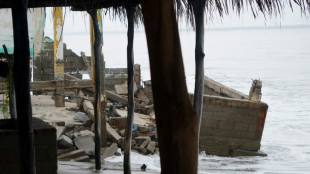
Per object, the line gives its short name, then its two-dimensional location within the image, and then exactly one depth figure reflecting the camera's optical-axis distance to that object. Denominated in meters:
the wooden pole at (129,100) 8.36
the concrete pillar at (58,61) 13.73
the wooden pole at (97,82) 8.92
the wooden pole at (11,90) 5.36
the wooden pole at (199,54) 6.37
